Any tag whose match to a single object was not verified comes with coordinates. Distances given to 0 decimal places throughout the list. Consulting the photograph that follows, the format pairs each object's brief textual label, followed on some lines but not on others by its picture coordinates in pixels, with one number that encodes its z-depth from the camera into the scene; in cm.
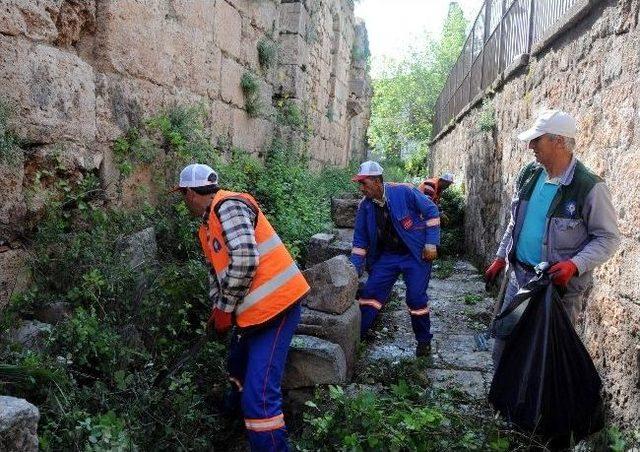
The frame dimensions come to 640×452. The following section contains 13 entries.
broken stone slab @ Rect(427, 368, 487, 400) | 375
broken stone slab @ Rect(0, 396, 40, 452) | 182
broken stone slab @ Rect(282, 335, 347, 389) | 347
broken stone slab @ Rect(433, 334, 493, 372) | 425
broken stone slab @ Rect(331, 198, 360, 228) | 723
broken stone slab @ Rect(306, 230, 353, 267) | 557
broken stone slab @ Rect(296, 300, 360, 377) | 380
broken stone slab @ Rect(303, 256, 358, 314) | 394
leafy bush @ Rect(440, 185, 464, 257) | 892
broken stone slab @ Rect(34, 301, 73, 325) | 312
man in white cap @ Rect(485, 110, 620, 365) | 264
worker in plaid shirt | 286
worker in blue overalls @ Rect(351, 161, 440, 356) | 440
